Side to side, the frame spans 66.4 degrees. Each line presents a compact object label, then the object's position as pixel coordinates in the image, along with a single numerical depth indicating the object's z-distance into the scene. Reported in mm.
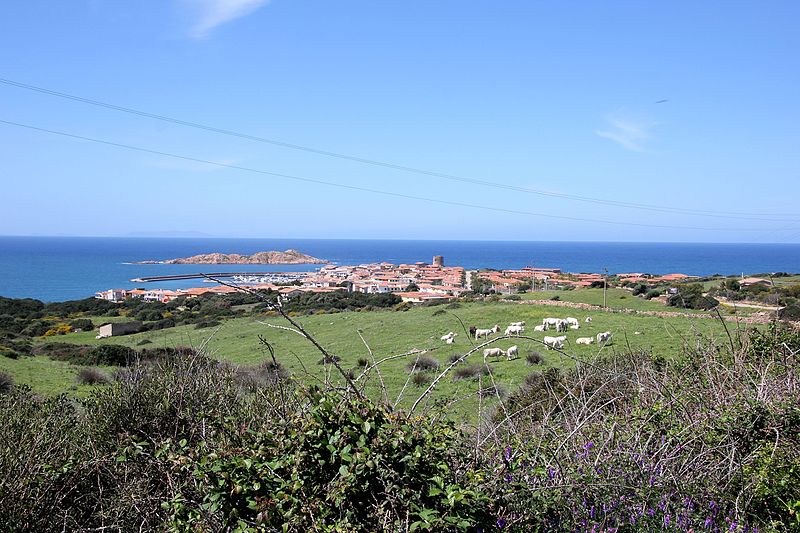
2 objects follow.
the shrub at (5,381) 15925
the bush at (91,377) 20094
